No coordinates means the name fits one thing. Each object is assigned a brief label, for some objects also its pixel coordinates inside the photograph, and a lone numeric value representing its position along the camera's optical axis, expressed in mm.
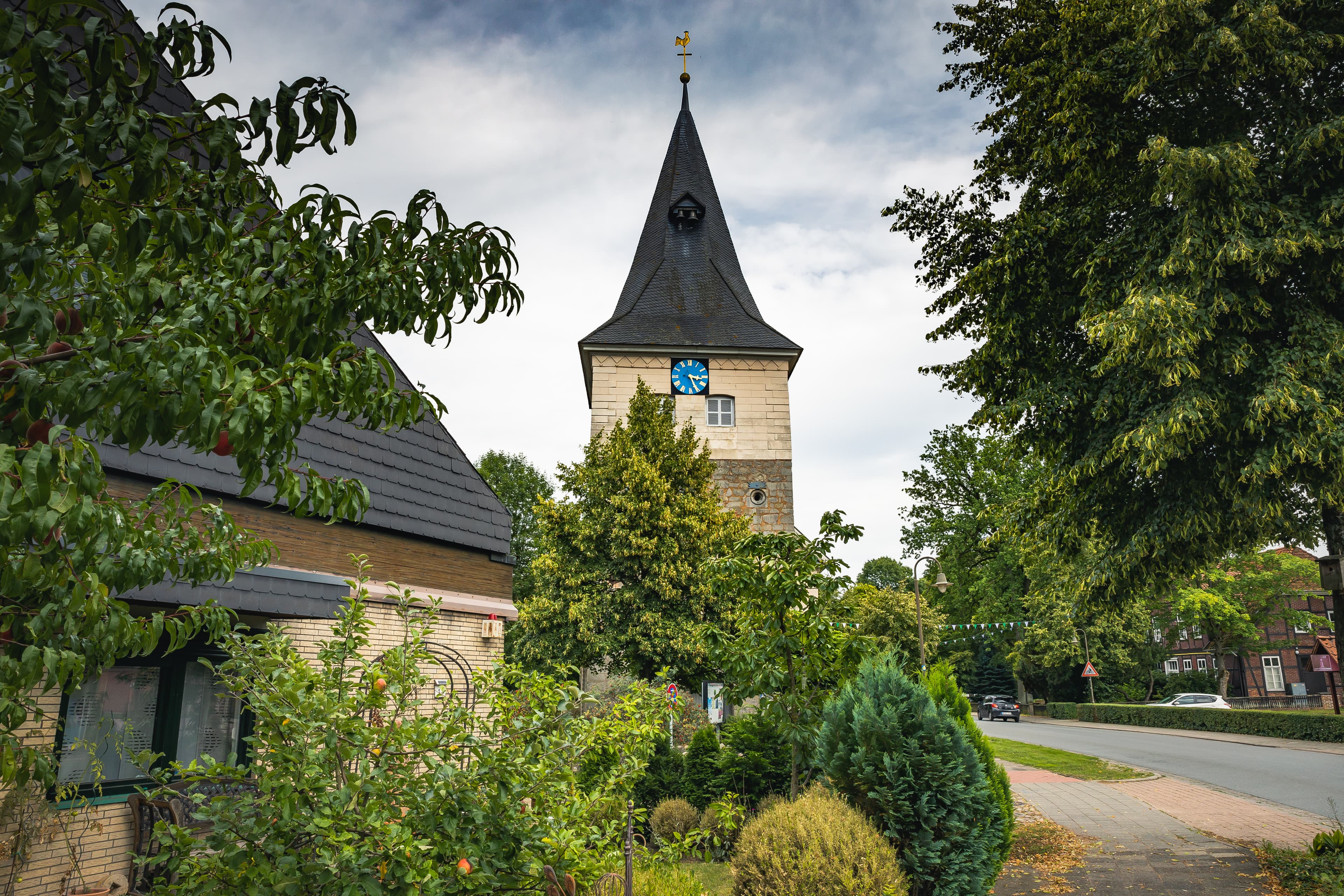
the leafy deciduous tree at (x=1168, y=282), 8883
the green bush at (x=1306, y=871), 7598
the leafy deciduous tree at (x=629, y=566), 20062
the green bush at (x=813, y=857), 5352
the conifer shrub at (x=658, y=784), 11789
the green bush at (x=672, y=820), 10445
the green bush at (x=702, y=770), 11375
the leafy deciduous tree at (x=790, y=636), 7719
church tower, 30062
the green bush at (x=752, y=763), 11055
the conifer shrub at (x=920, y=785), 6535
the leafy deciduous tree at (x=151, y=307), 1947
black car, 44375
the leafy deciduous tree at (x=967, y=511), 40000
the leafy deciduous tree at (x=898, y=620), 46594
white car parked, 39906
